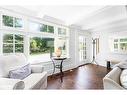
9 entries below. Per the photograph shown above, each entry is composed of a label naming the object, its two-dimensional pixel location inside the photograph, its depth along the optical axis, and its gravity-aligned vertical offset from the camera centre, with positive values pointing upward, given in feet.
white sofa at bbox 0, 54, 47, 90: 3.17 -1.53
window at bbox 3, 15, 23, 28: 6.48 +2.29
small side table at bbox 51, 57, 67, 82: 8.24 -2.35
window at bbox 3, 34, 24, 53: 6.53 +0.32
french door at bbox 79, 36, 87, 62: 13.41 -0.51
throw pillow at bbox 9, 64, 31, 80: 4.72 -1.74
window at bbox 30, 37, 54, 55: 8.23 +0.17
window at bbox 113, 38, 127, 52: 11.44 +0.25
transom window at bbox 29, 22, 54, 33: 8.05 +2.24
